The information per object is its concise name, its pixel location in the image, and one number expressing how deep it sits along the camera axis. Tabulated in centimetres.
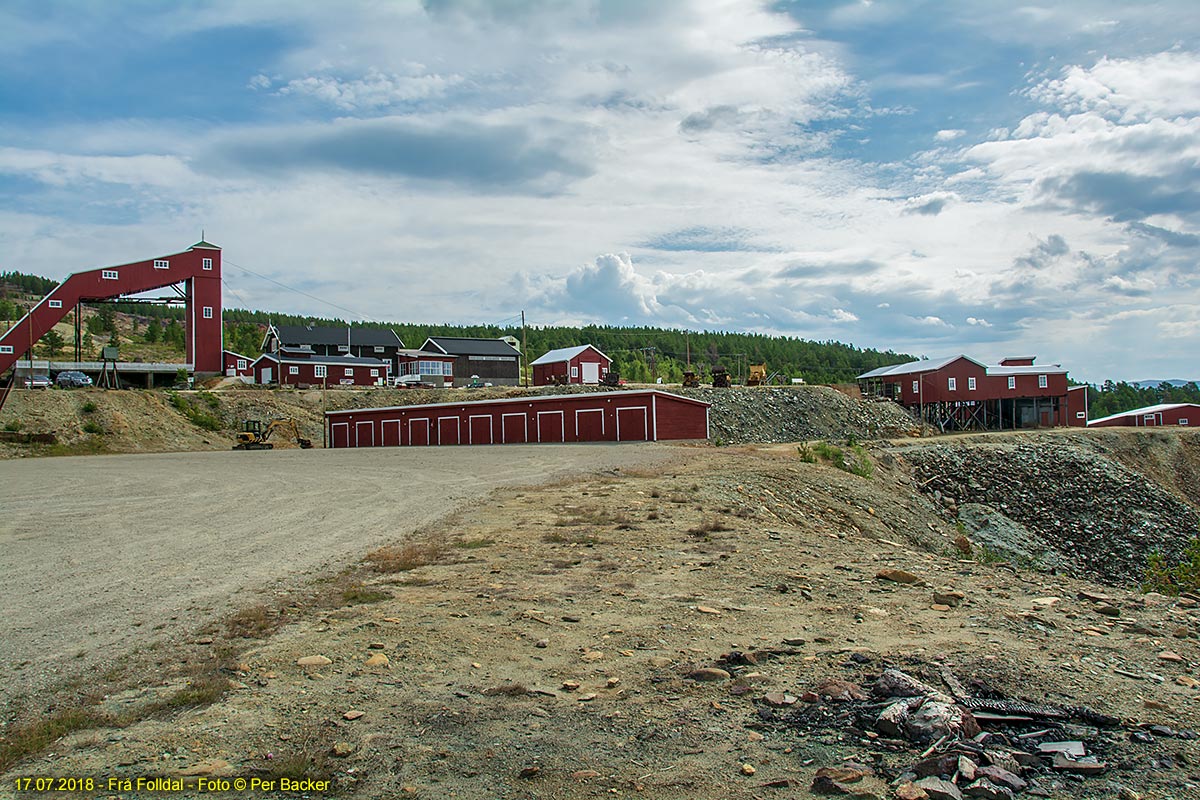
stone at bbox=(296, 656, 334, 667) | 688
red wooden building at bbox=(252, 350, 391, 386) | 7694
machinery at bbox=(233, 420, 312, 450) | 5288
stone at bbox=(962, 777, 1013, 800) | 446
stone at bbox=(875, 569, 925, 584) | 1034
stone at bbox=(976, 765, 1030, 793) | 457
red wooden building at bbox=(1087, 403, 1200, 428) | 7581
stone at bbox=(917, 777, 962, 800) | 440
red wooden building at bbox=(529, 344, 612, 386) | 7912
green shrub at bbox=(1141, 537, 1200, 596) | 1284
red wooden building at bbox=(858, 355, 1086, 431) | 7200
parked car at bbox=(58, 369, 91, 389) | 6284
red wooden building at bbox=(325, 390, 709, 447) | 4694
